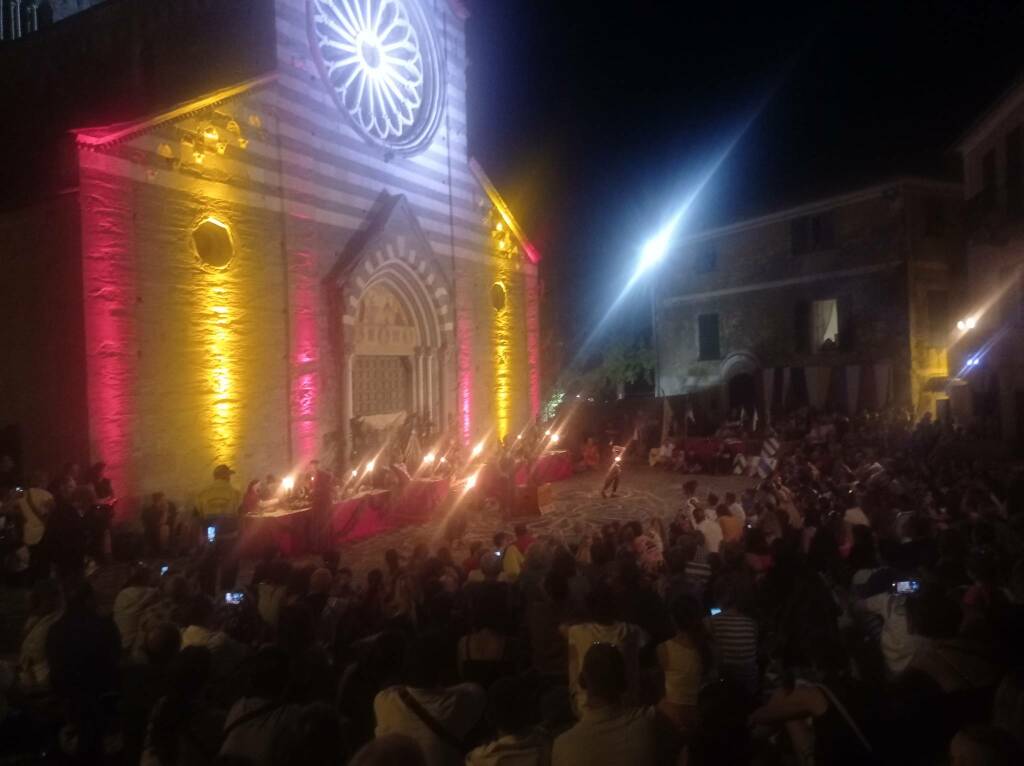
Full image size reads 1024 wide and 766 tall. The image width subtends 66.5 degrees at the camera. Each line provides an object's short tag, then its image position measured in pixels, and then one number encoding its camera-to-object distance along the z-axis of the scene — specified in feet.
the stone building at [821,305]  86.17
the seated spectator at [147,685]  15.35
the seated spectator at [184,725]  12.41
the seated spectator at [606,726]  10.67
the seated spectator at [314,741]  10.32
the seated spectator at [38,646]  19.02
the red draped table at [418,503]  54.08
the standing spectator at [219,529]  32.71
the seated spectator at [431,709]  12.05
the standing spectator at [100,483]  39.60
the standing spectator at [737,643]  17.38
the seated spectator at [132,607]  20.86
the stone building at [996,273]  62.59
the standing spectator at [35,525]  33.94
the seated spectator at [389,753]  8.66
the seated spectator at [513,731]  10.82
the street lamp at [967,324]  71.37
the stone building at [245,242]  41.88
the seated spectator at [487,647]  15.37
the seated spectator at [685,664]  15.58
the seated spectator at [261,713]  11.64
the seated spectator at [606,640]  15.33
